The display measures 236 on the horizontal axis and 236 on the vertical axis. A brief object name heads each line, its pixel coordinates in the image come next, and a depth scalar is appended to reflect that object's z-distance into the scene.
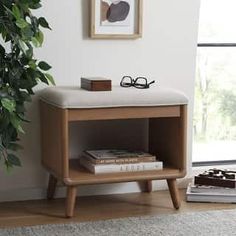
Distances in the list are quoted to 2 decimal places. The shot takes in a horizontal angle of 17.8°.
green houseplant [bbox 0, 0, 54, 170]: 3.31
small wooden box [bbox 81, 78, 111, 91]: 3.81
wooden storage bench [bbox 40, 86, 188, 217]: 3.70
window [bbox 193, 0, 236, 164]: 4.87
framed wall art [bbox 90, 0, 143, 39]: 4.19
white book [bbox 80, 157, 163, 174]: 3.87
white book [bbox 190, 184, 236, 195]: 4.22
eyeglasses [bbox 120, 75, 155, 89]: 4.07
